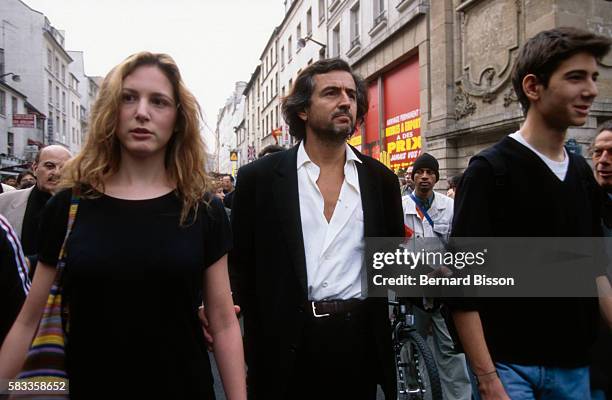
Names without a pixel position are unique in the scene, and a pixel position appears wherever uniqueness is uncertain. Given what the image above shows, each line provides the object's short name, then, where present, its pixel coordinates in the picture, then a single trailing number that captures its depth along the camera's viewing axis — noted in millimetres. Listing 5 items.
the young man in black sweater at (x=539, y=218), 1876
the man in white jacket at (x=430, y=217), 4320
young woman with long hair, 1588
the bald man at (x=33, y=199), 3920
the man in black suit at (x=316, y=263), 2377
